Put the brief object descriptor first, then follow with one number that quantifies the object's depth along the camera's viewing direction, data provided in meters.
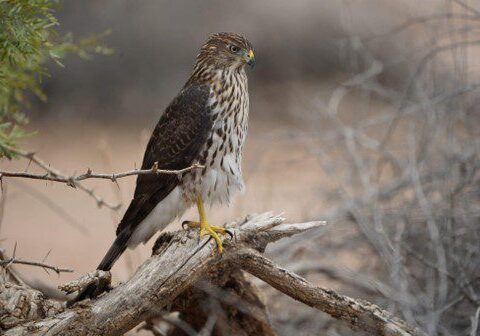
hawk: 9.16
